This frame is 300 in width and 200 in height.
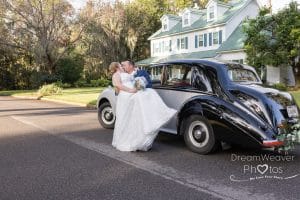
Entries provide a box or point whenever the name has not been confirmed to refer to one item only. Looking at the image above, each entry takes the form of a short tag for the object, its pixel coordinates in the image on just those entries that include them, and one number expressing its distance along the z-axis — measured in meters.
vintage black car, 5.88
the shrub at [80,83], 42.01
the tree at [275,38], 24.25
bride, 6.89
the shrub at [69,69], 41.53
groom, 7.46
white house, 32.12
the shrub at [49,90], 26.29
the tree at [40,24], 34.91
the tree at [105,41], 43.66
